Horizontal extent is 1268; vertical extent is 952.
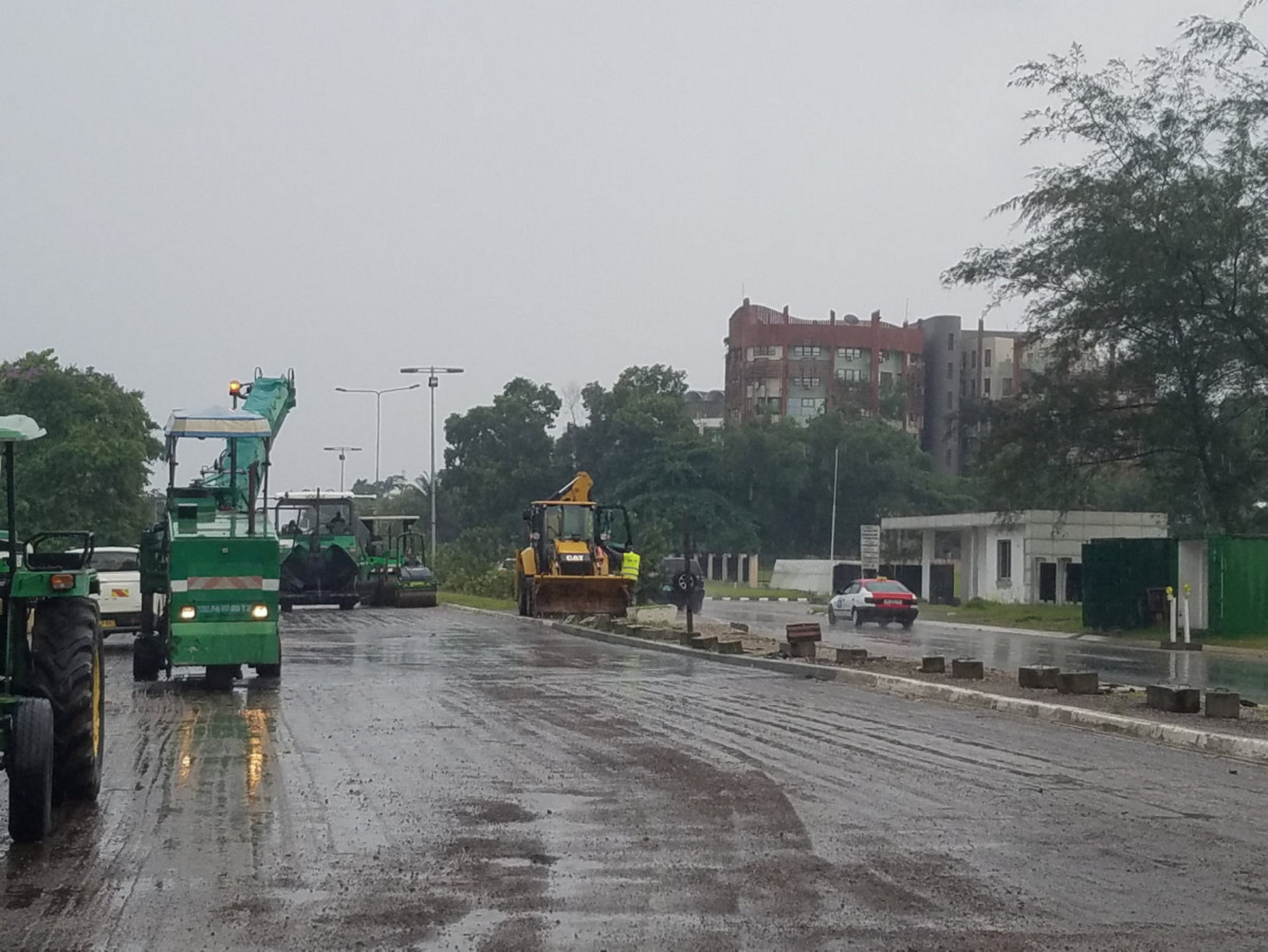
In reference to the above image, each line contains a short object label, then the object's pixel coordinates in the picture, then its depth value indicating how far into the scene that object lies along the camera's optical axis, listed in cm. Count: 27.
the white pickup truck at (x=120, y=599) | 2464
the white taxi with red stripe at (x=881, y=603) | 4234
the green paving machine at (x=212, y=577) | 1816
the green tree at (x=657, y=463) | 8450
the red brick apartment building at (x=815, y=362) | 11319
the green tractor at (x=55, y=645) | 984
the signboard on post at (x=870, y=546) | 4034
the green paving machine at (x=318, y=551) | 4234
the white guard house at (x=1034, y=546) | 5794
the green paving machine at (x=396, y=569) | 4619
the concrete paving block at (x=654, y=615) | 3588
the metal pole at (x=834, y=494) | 8556
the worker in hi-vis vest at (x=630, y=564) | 3912
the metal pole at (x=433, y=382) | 6166
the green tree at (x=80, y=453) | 5550
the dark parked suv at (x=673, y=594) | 4700
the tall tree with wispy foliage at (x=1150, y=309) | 3831
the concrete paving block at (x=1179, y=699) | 1588
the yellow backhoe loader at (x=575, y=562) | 3791
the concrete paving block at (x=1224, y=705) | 1543
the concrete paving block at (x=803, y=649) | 2298
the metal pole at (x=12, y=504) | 991
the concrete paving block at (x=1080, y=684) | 1777
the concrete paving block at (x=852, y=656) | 2216
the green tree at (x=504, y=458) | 8606
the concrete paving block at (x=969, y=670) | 1980
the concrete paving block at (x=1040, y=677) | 1839
